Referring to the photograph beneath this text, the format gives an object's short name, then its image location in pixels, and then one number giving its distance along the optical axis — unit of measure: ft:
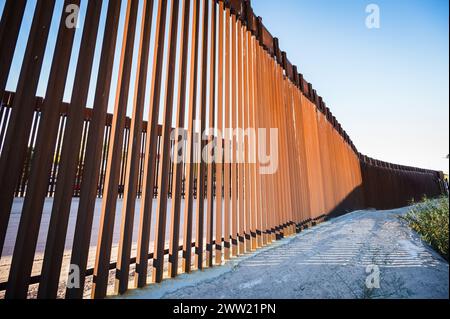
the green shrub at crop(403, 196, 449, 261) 8.38
